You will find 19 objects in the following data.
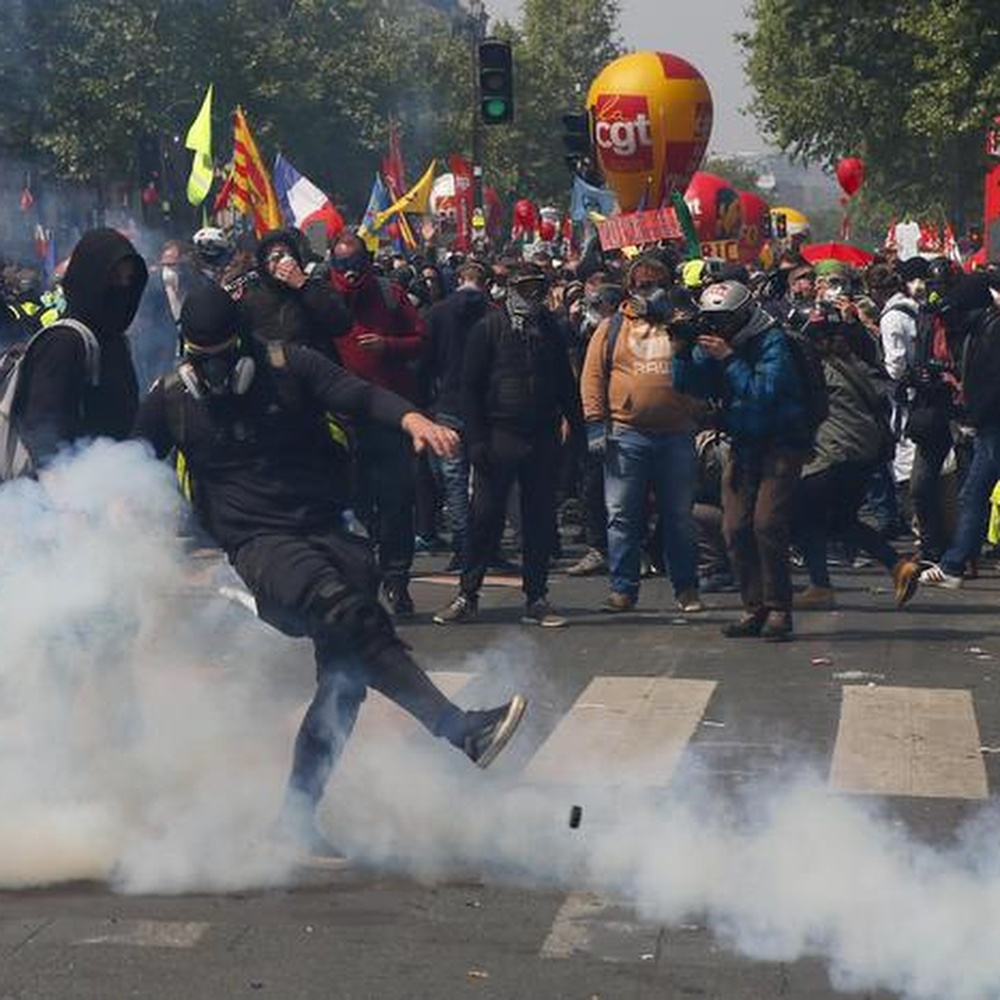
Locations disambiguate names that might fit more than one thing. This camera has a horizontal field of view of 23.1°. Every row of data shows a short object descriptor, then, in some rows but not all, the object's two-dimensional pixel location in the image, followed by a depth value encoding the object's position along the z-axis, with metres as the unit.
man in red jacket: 12.19
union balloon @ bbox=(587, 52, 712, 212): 30.34
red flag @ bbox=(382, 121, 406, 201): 31.56
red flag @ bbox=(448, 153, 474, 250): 31.94
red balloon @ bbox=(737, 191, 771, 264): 39.69
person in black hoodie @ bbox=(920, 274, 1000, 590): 13.31
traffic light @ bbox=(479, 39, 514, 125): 24.11
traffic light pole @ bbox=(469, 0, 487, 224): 32.09
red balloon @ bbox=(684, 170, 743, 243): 39.06
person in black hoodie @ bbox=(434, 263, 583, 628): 12.19
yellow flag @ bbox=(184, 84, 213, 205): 21.81
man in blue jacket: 11.30
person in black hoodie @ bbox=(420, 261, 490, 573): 13.85
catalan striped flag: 21.41
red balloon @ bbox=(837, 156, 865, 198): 41.81
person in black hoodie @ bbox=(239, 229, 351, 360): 10.84
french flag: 23.16
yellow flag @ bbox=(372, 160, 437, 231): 26.25
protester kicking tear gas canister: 6.87
